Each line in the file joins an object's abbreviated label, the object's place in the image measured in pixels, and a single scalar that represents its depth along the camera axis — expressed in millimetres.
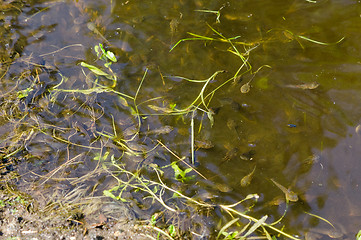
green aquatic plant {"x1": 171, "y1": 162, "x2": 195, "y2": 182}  3514
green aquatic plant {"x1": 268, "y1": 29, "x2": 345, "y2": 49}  4227
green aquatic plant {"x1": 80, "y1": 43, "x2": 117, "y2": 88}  3998
